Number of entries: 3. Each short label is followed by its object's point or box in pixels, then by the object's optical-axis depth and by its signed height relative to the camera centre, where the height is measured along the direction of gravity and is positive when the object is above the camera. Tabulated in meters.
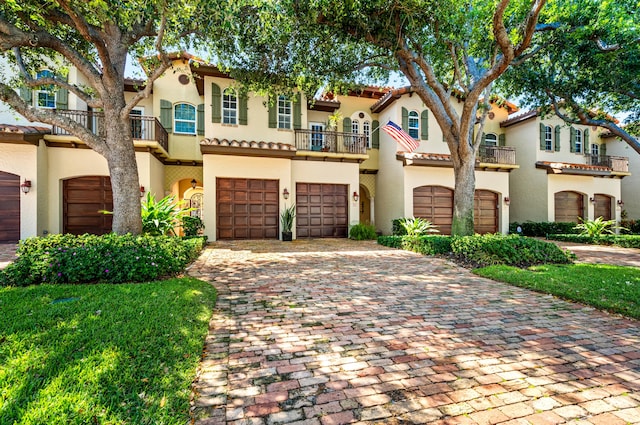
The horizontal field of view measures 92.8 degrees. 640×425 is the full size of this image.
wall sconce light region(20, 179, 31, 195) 11.04 +1.08
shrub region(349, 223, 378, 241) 14.26 -0.91
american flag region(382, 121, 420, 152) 11.91 +2.92
